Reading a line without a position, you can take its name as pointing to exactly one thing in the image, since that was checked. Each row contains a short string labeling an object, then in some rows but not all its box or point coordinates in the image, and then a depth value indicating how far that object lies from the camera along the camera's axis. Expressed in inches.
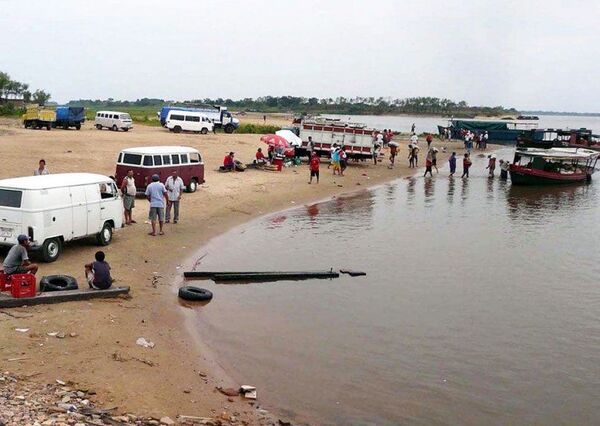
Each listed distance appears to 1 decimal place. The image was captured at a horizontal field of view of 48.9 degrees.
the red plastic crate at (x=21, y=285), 483.2
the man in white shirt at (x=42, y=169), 792.9
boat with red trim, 1658.5
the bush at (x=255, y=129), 2642.7
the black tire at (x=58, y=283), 517.7
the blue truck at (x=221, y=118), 2487.7
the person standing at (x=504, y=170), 1766.9
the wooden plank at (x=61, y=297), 479.2
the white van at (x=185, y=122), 2215.8
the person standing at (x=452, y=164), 1773.9
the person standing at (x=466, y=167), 1728.6
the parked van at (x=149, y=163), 973.2
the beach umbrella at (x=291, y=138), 1688.0
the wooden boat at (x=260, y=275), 667.4
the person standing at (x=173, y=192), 832.9
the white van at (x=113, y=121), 2247.9
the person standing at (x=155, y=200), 761.0
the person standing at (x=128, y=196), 806.5
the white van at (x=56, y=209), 593.6
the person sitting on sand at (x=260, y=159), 1512.1
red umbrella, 1572.3
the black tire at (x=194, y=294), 587.8
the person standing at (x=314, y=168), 1414.9
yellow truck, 2080.5
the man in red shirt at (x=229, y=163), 1391.5
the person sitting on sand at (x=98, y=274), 535.2
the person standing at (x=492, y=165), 1858.5
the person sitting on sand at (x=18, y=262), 502.0
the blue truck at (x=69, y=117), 2137.1
